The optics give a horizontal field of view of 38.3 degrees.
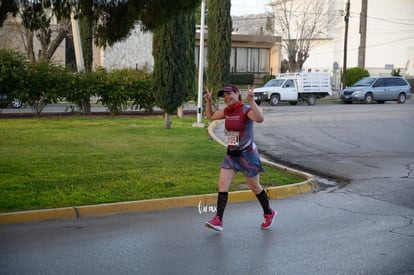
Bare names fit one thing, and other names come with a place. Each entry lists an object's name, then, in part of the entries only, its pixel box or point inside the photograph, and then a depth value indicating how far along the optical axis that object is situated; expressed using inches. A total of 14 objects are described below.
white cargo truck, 1453.0
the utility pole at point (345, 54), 1830.7
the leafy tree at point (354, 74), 2017.7
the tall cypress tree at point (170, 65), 761.0
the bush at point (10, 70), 856.9
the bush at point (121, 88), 946.7
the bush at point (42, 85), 884.0
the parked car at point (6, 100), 883.4
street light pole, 859.4
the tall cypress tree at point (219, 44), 1056.2
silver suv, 1541.6
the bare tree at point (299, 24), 2032.2
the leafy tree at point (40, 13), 399.5
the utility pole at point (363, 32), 2422.5
